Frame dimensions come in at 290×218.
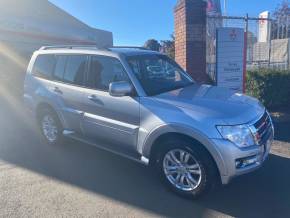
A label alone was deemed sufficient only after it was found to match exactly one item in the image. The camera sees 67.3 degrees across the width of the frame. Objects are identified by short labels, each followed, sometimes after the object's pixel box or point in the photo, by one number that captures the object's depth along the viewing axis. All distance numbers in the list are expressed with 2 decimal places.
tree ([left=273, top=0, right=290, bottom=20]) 17.24
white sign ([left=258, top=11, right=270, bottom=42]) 6.58
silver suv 2.50
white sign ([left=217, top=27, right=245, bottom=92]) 5.21
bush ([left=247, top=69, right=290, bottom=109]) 5.37
